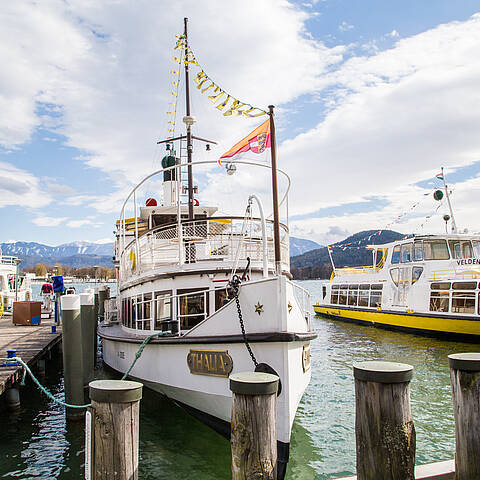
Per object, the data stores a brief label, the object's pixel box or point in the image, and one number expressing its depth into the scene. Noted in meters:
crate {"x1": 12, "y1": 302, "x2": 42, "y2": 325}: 18.77
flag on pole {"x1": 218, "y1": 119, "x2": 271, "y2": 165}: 9.30
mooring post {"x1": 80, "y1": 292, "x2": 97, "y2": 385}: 11.70
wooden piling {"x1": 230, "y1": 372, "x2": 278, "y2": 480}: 4.04
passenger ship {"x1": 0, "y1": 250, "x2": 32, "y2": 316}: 29.58
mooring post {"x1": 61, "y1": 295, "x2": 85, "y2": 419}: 9.70
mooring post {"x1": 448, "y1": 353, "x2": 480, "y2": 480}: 4.04
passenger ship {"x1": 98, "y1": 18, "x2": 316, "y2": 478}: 6.98
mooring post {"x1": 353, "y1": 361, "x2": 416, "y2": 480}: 3.75
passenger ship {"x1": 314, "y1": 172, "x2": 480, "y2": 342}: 20.66
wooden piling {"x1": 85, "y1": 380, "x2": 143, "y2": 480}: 4.12
